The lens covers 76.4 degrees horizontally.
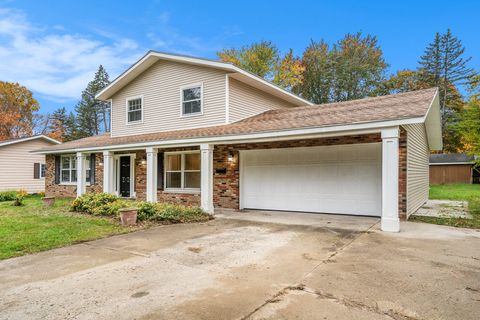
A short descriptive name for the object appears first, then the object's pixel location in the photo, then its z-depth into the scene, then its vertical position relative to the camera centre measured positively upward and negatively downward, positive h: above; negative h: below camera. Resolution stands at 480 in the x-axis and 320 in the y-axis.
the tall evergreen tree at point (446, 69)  32.31 +10.26
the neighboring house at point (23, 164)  17.92 -0.19
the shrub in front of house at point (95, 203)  9.30 -1.34
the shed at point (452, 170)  26.09 -0.74
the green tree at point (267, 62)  27.14 +9.07
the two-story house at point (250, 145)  8.01 +0.55
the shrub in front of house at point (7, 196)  14.68 -1.69
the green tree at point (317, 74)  30.17 +8.63
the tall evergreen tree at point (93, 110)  42.72 +7.24
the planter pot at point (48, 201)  11.48 -1.50
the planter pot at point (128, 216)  7.74 -1.41
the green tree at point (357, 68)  29.80 +9.12
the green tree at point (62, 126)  35.27 +4.65
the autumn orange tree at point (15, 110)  28.89 +5.06
